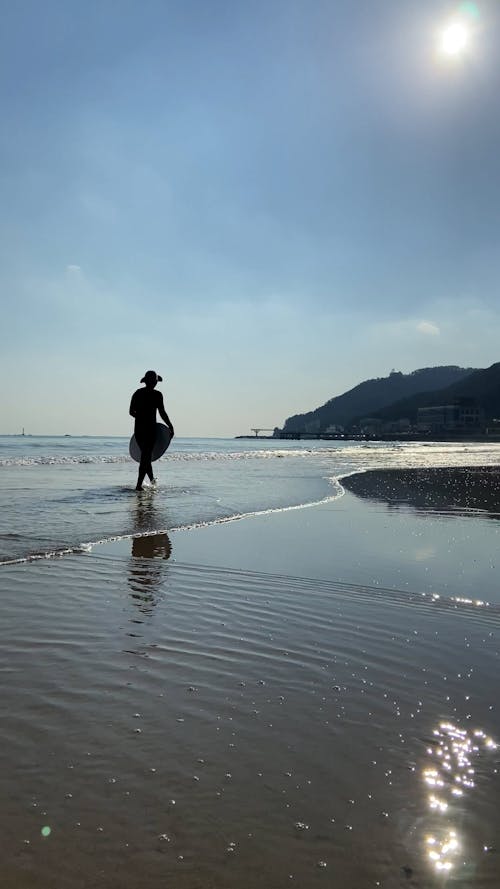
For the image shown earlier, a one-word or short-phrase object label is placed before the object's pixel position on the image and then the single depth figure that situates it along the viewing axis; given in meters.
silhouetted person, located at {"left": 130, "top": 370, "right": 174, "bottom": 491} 12.59
